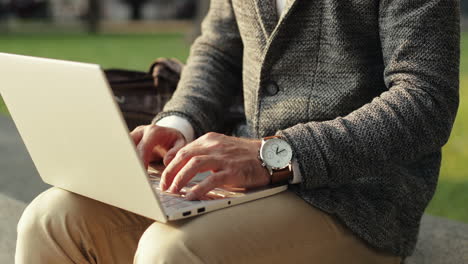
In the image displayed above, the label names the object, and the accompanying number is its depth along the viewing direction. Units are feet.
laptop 4.59
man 5.04
